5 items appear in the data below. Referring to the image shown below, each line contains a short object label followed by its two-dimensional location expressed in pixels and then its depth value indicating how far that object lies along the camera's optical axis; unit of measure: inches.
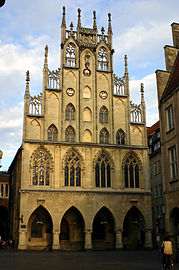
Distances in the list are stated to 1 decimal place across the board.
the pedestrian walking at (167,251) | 593.6
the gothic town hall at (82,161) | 1273.4
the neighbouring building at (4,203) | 2032.5
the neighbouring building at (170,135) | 792.8
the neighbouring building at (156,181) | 1726.3
